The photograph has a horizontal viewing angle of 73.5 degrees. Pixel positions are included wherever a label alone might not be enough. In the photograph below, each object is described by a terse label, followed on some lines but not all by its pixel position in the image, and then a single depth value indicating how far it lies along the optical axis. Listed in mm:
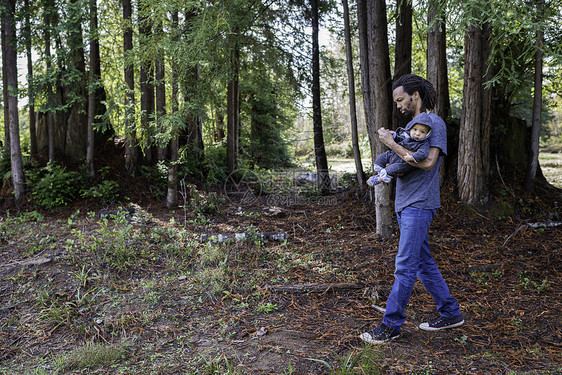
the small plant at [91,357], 2973
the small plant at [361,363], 2570
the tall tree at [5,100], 8953
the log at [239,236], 5741
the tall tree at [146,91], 6782
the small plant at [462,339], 3051
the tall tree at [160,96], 7024
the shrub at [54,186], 8758
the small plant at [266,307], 3740
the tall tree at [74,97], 8648
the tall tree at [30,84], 8828
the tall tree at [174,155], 7223
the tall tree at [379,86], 5562
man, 2869
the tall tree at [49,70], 8586
